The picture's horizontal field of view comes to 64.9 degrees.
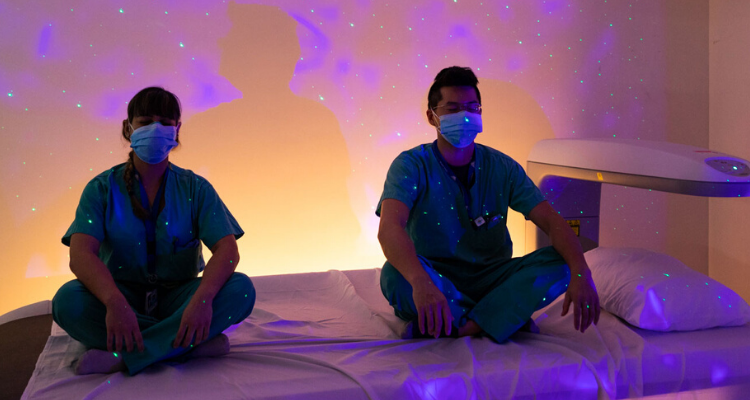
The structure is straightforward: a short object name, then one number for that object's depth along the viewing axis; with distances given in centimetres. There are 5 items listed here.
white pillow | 166
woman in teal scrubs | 141
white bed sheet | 132
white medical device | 178
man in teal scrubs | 159
